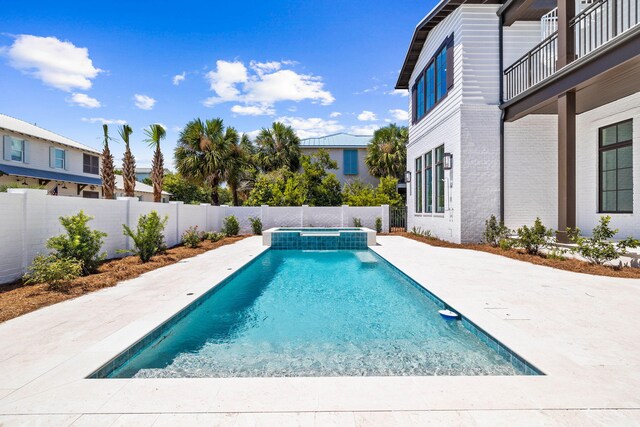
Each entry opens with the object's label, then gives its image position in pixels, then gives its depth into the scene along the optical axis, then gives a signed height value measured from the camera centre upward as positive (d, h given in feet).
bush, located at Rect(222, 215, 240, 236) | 48.53 -2.22
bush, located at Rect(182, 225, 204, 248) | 34.24 -2.97
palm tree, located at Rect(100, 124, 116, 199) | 46.95 +6.53
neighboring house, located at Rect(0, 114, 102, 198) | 48.70 +9.06
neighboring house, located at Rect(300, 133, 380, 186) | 78.02 +13.25
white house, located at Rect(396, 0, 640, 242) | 23.85 +8.11
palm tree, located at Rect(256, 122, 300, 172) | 67.77 +13.94
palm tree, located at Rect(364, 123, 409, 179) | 69.77 +13.22
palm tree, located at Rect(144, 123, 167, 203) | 51.39 +9.28
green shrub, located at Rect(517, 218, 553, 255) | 25.16 -2.17
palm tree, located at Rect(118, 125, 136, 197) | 47.75 +7.38
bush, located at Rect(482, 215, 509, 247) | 30.09 -1.95
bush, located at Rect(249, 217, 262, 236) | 51.21 -2.17
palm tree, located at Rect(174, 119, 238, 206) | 58.44 +11.21
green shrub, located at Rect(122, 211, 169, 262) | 24.23 -1.80
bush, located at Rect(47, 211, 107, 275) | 18.19 -1.84
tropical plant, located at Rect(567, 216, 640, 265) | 19.57 -2.23
